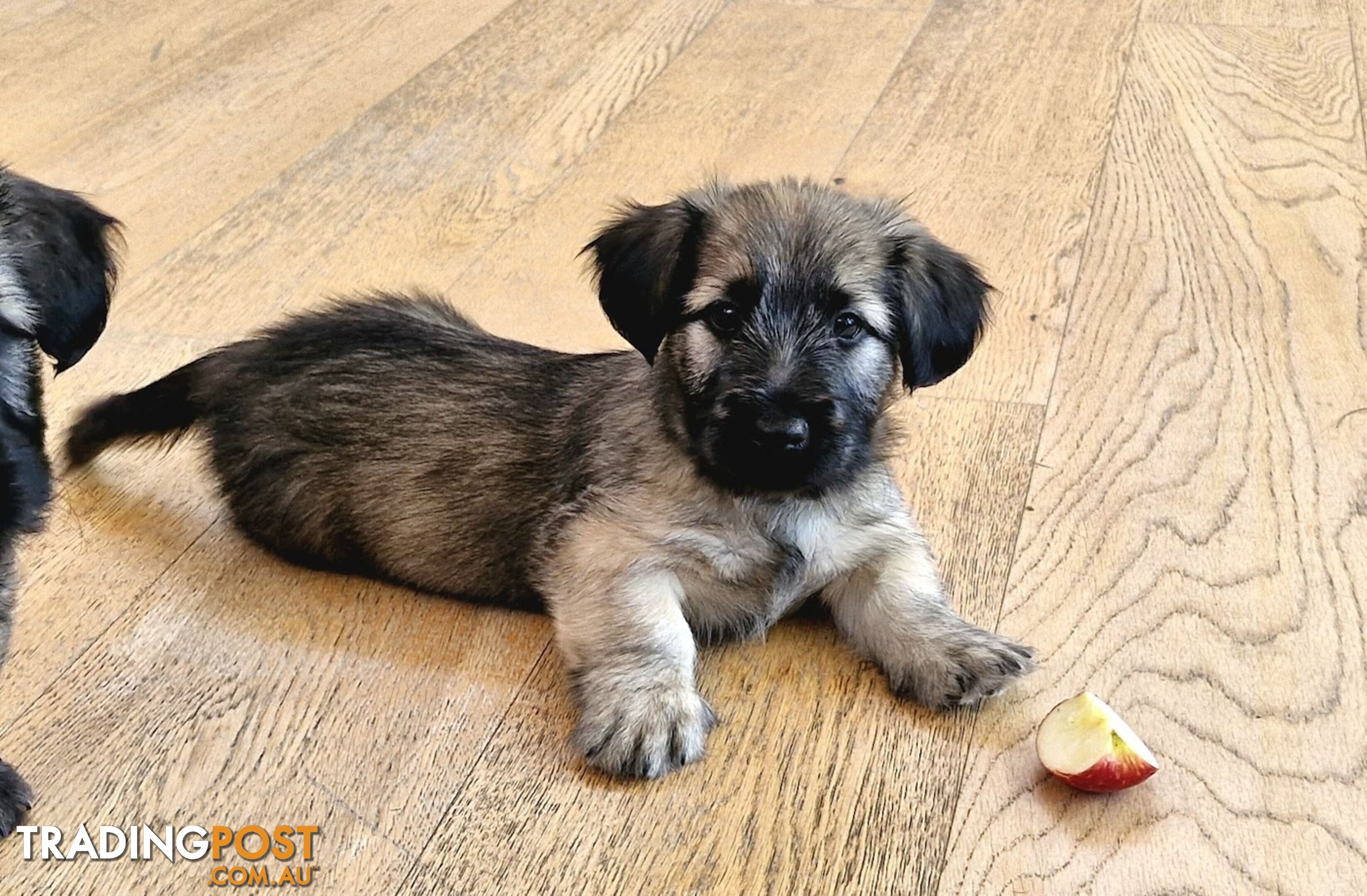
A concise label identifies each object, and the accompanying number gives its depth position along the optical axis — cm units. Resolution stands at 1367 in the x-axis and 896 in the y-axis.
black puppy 100
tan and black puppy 105
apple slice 100
